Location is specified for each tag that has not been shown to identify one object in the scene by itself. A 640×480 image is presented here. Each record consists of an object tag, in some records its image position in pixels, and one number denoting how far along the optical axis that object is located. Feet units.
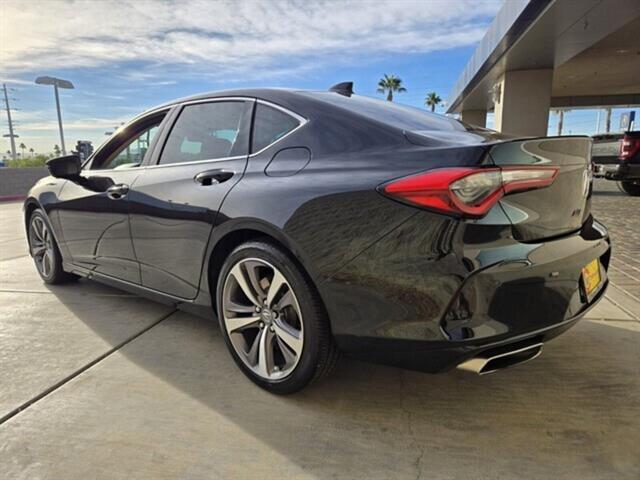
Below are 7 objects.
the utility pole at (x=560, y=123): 193.64
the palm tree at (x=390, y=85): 206.49
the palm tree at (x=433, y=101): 244.63
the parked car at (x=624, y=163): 33.32
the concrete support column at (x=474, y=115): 92.73
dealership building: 30.37
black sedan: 5.65
